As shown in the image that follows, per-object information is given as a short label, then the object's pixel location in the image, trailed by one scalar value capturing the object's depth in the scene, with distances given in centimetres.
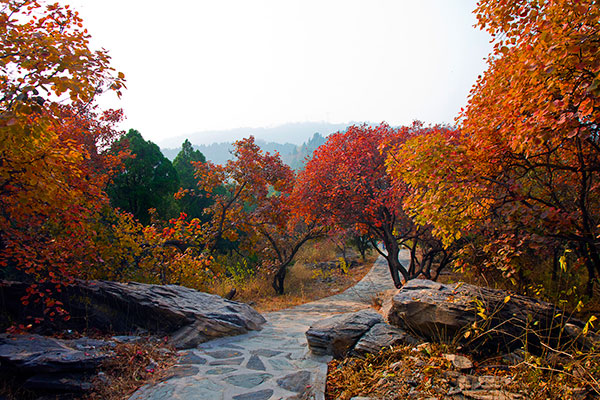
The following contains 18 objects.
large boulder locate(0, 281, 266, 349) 475
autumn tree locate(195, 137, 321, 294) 980
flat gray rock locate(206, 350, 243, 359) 453
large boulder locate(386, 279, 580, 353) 357
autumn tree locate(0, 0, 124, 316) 314
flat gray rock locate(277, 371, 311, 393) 347
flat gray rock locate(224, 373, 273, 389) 362
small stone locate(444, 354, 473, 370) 327
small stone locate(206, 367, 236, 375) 389
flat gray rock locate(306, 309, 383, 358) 440
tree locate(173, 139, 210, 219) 1550
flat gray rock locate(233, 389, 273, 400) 329
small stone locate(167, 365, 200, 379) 375
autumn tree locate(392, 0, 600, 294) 280
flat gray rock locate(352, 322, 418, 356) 409
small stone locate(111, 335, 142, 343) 446
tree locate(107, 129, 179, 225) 1146
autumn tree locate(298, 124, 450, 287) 891
